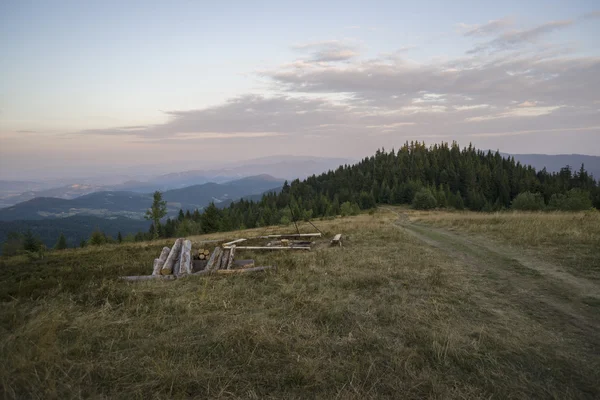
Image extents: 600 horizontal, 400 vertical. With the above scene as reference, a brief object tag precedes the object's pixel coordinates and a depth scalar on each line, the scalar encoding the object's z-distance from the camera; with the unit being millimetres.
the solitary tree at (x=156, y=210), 64625
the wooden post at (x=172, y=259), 11688
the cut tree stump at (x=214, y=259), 12212
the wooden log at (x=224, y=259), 12789
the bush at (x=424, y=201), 66750
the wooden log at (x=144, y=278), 11305
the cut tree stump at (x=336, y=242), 17297
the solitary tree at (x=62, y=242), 65019
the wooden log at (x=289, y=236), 20250
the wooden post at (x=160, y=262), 11847
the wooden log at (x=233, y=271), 11719
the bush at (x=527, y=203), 62812
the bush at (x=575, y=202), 48406
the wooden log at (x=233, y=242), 18595
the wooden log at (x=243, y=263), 12905
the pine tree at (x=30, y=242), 40438
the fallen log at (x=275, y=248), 16453
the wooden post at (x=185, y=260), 11891
